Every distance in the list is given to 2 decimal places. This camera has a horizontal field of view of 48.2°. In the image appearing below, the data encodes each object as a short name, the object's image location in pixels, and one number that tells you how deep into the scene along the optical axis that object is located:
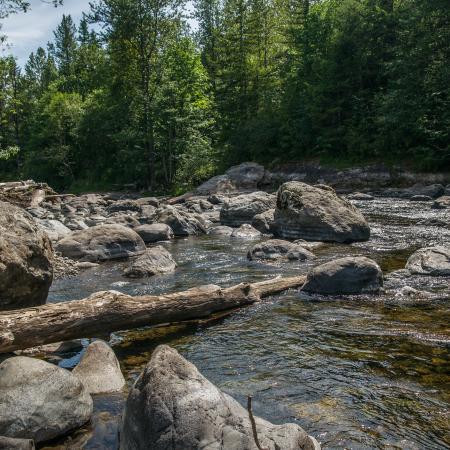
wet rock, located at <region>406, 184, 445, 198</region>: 25.43
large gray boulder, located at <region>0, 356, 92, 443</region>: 4.61
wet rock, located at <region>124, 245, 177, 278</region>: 11.94
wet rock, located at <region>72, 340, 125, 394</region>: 5.75
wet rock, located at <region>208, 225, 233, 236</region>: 18.17
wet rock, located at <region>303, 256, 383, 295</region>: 9.44
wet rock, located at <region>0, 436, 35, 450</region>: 4.08
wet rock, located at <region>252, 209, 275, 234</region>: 17.33
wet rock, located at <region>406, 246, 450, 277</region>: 10.47
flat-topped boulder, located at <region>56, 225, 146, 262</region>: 14.20
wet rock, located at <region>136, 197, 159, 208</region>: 28.25
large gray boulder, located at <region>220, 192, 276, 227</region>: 20.36
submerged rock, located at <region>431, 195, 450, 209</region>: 21.19
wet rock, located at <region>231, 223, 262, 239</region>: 17.18
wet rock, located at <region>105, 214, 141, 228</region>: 19.34
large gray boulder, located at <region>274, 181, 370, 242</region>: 15.32
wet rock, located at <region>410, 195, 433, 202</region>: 24.09
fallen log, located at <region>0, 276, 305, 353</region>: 6.08
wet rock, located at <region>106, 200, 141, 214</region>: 26.34
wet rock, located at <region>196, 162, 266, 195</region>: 34.81
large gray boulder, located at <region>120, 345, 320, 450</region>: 3.79
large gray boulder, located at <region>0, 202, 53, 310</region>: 7.02
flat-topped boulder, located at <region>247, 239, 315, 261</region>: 12.75
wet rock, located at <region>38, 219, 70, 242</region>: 16.97
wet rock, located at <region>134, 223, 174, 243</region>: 17.31
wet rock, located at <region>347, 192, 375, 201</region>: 26.10
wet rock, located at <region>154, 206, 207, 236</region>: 18.59
